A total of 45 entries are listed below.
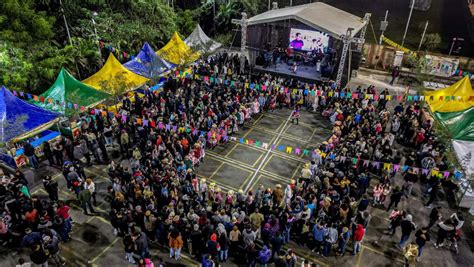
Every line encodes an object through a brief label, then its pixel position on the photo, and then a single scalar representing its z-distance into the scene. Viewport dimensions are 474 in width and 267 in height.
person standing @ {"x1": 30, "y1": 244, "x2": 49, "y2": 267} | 9.05
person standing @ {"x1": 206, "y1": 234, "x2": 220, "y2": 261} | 9.78
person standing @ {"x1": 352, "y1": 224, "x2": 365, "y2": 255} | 10.55
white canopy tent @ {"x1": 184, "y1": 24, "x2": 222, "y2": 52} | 24.37
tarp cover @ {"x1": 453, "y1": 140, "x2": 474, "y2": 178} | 12.65
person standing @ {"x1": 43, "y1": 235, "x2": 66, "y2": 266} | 9.66
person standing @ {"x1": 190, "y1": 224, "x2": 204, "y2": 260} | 10.02
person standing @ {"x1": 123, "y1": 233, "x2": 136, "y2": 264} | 9.74
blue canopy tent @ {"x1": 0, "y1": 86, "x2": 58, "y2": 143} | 13.68
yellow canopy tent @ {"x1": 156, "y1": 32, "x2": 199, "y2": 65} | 22.39
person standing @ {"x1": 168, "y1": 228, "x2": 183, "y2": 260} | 10.05
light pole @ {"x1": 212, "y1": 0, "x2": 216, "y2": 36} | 30.68
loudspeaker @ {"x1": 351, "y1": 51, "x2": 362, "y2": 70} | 21.61
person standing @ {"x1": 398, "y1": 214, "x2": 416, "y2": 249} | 10.80
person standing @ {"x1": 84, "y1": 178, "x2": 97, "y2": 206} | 11.74
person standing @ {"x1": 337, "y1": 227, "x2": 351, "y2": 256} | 10.48
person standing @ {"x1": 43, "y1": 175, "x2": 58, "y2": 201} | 11.98
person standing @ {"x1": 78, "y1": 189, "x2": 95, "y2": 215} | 11.60
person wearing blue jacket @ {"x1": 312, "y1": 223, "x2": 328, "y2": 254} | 10.48
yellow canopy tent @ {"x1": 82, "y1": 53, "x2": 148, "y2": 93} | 17.81
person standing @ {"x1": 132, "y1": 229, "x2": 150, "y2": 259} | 9.70
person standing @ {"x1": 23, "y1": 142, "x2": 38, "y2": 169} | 14.07
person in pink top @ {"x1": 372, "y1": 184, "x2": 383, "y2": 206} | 12.91
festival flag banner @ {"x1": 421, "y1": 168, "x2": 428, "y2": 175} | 13.98
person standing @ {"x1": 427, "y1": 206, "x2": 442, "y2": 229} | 11.61
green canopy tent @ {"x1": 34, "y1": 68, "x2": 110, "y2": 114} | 15.67
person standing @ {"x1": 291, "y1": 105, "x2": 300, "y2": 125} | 18.83
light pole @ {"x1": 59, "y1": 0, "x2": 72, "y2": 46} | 20.14
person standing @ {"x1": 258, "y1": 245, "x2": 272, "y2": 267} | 9.70
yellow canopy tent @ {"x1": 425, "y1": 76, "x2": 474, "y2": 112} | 16.42
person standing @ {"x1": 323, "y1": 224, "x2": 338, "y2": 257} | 10.44
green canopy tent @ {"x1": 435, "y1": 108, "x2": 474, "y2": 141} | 13.70
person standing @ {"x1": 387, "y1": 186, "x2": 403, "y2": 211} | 12.35
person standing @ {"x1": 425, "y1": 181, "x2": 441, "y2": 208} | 12.91
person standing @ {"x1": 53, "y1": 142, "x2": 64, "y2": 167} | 14.28
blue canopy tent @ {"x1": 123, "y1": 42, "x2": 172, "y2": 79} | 20.00
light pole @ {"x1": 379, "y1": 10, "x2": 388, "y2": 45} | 25.52
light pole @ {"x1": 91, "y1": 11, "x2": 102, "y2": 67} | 21.92
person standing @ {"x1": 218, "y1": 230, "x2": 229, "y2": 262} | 9.96
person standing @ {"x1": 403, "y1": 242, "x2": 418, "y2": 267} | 9.99
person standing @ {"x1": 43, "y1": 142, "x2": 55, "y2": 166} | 14.18
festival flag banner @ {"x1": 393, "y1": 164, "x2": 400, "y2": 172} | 13.45
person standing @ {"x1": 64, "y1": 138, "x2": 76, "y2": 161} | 14.31
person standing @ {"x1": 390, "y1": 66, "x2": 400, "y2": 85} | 23.58
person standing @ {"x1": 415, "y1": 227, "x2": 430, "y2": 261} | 10.30
